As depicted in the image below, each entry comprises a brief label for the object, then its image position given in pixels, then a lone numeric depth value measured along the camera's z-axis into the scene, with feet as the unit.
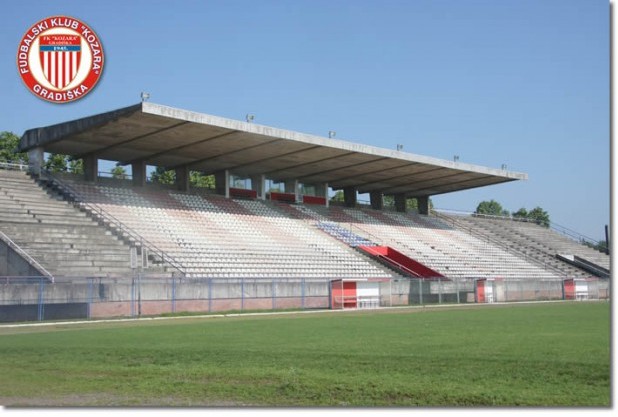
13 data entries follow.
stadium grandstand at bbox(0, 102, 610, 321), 98.63
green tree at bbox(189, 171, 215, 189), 267.18
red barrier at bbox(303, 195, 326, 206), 186.91
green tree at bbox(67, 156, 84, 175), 224.74
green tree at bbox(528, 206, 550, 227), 391.45
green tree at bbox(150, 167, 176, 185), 265.89
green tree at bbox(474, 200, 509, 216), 443.32
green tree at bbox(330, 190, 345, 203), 295.69
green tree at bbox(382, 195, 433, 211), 321.60
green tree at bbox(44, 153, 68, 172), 214.40
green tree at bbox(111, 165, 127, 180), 151.08
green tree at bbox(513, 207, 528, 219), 397.39
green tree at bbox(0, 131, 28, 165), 201.01
